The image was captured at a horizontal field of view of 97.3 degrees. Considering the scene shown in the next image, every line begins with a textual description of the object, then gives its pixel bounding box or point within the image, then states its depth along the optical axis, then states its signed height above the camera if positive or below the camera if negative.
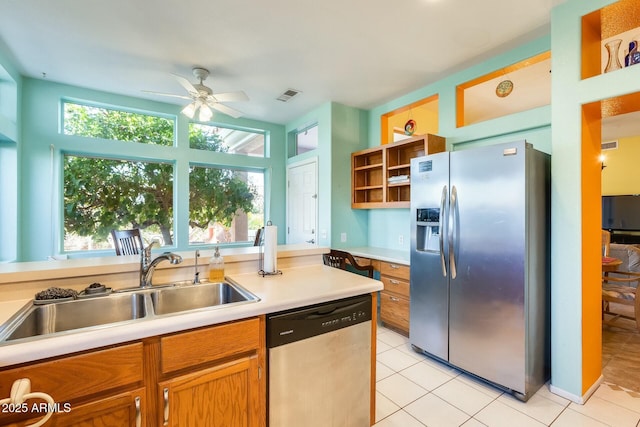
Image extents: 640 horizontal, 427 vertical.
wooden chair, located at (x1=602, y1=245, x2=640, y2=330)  2.90 -0.89
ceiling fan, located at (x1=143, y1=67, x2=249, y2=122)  2.89 +1.22
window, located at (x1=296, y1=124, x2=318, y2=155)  4.54 +1.25
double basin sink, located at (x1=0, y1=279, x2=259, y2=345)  1.19 -0.46
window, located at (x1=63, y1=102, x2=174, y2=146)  3.66 +1.23
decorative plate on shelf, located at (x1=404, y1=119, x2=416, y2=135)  3.79 +1.17
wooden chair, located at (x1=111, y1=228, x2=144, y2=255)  3.35 -0.33
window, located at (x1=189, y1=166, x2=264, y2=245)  4.43 +0.15
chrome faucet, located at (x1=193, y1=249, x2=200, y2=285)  1.69 -0.38
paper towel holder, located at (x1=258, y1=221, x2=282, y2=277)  1.86 -0.36
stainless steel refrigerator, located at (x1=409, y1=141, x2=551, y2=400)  2.00 -0.41
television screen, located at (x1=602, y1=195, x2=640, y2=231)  5.89 +0.00
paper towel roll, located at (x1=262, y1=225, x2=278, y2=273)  1.84 -0.24
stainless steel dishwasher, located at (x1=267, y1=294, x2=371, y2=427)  1.34 -0.78
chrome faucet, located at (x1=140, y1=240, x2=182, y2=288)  1.56 -0.27
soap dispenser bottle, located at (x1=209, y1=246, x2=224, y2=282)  1.71 -0.34
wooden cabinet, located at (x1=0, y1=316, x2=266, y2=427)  0.94 -0.64
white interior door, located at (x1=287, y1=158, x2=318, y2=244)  4.28 +0.19
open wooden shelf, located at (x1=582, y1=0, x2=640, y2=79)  1.92 +1.38
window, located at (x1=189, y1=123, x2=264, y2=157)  4.39 +1.22
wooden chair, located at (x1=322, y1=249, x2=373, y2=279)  3.18 -0.53
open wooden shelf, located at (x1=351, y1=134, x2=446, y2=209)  3.28 +0.57
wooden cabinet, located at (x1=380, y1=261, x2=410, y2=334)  2.96 -0.91
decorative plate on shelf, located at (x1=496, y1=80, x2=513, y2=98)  2.97 +1.33
